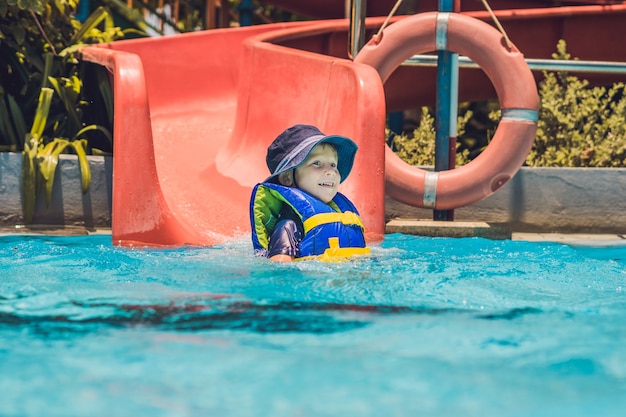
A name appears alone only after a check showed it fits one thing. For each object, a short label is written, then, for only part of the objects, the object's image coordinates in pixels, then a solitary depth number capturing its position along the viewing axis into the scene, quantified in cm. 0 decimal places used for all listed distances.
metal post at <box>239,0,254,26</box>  2223
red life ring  1199
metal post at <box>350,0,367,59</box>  1247
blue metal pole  1252
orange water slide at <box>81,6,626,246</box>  1033
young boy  814
